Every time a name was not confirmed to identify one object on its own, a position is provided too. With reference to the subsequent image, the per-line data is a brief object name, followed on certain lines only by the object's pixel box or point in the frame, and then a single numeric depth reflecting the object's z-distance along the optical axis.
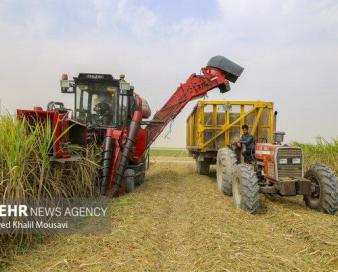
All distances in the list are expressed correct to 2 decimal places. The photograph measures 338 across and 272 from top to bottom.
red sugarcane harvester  6.87
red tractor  6.99
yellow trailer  11.35
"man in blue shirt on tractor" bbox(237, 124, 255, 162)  8.84
